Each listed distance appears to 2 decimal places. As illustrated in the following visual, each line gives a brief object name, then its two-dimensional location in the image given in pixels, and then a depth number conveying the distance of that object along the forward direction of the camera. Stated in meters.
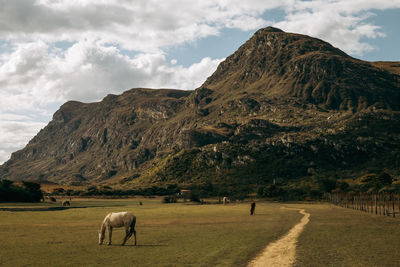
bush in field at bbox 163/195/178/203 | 128.62
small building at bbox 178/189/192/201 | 153.48
